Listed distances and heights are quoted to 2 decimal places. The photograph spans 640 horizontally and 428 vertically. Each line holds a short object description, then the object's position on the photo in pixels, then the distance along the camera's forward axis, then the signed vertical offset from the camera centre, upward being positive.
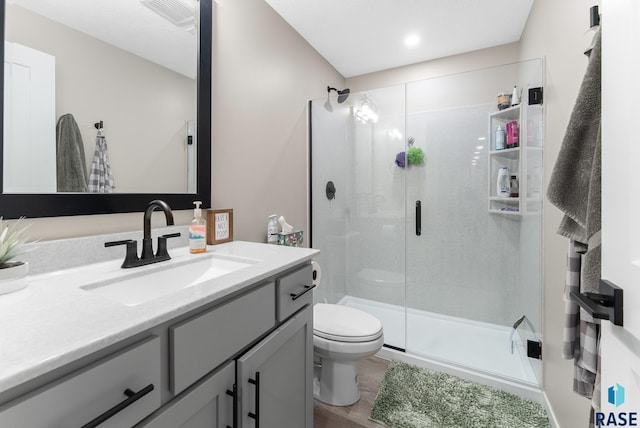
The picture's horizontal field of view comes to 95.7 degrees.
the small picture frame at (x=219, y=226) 1.44 -0.07
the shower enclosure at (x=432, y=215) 2.17 -0.02
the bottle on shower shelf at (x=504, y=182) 2.24 +0.24
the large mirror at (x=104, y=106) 0.91 +0.40
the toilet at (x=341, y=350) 1.55 -0.74
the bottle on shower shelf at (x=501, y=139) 2.24 +0.58
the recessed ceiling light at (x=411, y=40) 2.29 +1.39
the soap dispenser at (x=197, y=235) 1.26 -0.10
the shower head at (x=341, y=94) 2.61 +1.08
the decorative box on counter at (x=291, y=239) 1.88 -0.17
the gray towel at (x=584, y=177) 0.65 +0.09
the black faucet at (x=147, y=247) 1.02 -0.13
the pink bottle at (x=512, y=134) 2.13 +0.59
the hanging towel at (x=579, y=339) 0.73 -0.33
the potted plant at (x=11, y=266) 0.73 -0.14
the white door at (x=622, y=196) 0.48 +0.03
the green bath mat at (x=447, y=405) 1.50 -1.07
